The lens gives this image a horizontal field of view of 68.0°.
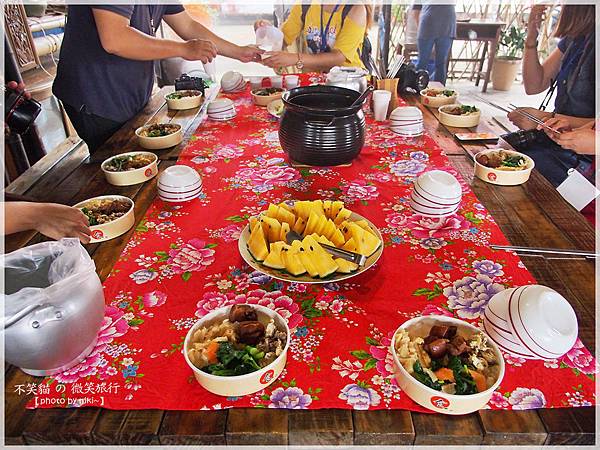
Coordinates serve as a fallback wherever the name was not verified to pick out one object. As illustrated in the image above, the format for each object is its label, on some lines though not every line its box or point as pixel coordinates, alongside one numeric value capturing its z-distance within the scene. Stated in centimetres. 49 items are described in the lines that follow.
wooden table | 72
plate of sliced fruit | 100
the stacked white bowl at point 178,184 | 139
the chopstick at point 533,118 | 178
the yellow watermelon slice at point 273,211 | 115
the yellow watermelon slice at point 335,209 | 118
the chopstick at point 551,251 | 112
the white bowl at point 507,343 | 83
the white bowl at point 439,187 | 127
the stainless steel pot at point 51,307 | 71
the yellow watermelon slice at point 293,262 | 100
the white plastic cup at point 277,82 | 256
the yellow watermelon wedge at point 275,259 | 102
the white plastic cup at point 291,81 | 250
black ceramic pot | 144
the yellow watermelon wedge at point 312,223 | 111
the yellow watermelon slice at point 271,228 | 110
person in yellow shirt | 299
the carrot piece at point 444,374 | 75
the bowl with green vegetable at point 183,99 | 226
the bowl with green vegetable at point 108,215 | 121
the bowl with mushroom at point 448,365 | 72
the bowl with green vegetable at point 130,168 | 150
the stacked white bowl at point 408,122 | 191
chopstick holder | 218
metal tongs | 100
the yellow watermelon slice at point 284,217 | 115
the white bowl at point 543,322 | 80
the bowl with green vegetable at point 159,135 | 179
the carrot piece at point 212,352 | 78
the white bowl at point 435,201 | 128
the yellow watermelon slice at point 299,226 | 115
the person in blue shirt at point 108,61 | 178
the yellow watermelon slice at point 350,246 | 106
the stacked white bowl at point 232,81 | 254
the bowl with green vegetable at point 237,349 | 75
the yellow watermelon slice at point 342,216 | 116
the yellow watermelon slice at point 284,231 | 110
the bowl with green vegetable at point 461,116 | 198
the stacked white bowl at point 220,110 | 211
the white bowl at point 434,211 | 129
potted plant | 574
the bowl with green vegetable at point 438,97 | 226
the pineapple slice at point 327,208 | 119
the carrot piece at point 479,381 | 74
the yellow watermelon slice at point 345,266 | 101
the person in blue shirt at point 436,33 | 485
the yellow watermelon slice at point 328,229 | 109
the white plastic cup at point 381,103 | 206
